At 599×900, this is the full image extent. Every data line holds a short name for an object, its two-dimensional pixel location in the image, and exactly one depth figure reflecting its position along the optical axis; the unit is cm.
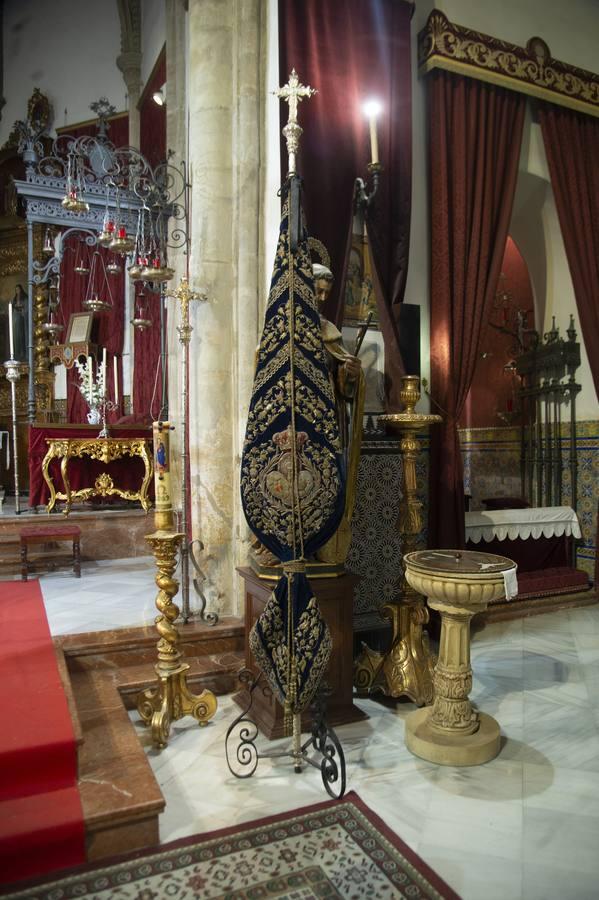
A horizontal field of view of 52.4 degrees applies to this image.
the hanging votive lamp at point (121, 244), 470
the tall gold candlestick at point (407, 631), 329
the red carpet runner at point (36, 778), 202
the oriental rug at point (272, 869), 191
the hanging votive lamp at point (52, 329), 835
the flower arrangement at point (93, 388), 686
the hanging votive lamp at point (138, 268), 464
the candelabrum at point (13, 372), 586
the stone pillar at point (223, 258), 388
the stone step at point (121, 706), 216
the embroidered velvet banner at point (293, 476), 241
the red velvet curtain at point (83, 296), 905
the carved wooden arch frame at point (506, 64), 460
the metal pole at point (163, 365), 662
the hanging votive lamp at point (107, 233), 500
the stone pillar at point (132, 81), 909
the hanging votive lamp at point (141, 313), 742
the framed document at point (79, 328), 868
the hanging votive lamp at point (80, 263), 896
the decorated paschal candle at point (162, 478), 278
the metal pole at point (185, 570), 368
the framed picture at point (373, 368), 422
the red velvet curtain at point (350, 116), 385
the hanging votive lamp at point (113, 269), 742
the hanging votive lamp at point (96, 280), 911
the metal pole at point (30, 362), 644
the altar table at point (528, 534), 495
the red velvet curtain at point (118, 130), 944
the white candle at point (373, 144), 375
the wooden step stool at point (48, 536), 468
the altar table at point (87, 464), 577
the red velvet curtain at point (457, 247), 444
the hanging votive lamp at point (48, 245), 793
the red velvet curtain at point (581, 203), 539
